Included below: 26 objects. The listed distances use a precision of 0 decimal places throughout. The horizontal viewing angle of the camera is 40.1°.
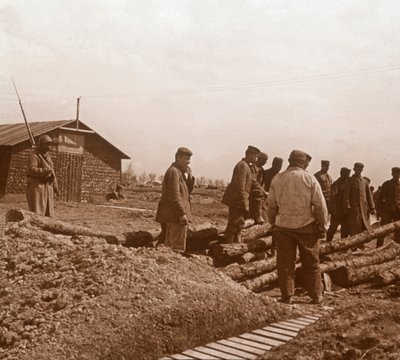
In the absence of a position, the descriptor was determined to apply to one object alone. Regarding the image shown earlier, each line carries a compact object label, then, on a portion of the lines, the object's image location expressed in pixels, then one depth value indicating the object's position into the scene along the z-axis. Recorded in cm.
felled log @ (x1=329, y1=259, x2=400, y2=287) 856
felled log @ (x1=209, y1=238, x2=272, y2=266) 852
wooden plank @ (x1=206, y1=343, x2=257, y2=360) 441
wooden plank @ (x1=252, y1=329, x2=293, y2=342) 487
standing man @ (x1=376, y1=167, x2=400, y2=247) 1254
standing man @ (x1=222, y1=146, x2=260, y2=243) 911
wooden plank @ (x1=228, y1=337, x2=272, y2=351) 464
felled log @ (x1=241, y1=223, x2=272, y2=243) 958
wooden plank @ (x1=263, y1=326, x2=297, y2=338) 498
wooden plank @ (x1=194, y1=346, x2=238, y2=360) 443
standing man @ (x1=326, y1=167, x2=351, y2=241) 1231
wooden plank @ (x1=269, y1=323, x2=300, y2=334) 512
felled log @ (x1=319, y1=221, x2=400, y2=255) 916
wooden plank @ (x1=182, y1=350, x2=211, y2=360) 444
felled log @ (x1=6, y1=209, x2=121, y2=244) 821
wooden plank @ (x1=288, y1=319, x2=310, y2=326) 538
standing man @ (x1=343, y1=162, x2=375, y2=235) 1213
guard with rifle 888
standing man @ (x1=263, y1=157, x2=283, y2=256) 1102
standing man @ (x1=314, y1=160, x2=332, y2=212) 1243
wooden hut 2503
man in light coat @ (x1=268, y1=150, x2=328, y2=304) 682
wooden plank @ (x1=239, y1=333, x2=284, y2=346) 475
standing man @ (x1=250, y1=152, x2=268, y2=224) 1001
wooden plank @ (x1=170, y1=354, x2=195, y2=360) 445
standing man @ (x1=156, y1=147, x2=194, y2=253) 816
